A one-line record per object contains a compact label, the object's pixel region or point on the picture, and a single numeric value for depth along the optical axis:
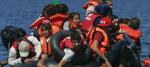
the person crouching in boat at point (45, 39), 12.66
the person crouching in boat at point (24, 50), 12.40
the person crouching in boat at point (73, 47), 12.05
